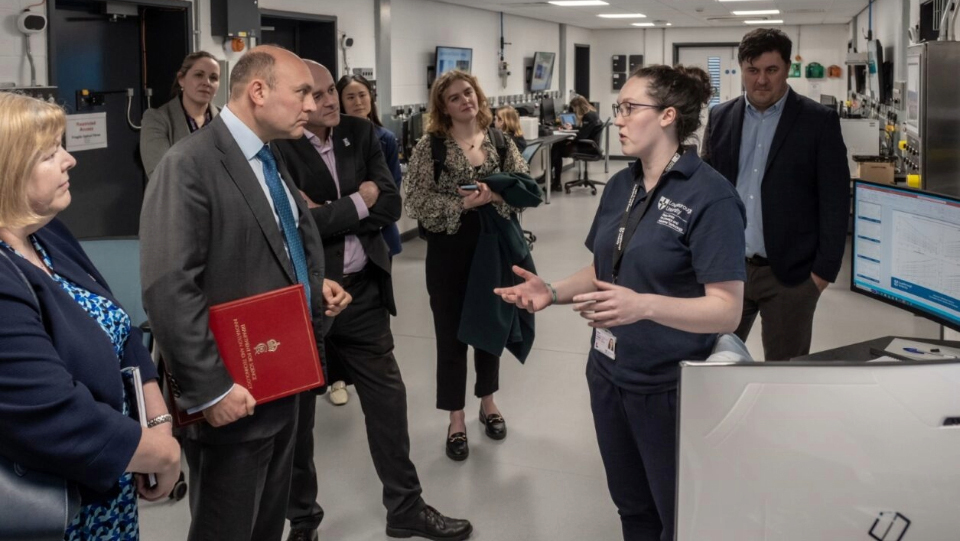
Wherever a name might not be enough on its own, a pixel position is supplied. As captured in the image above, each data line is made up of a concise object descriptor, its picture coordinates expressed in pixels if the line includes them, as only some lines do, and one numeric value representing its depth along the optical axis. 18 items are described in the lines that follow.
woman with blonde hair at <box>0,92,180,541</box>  1.38
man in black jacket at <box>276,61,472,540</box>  2.90
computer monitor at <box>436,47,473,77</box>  10.70
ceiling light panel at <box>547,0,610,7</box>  11.61
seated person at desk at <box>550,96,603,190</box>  12.50
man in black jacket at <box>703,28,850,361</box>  2.98
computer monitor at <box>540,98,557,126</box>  13.80
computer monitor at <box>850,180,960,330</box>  2.12
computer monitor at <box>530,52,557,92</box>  14.55
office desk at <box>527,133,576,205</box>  11.09
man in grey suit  1.93
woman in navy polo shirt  2.00
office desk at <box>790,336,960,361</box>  2.17
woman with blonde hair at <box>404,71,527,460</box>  3.49
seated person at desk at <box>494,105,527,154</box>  8.61
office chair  12.34
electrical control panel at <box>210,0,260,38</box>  6.27
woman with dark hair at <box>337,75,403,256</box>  4.05
